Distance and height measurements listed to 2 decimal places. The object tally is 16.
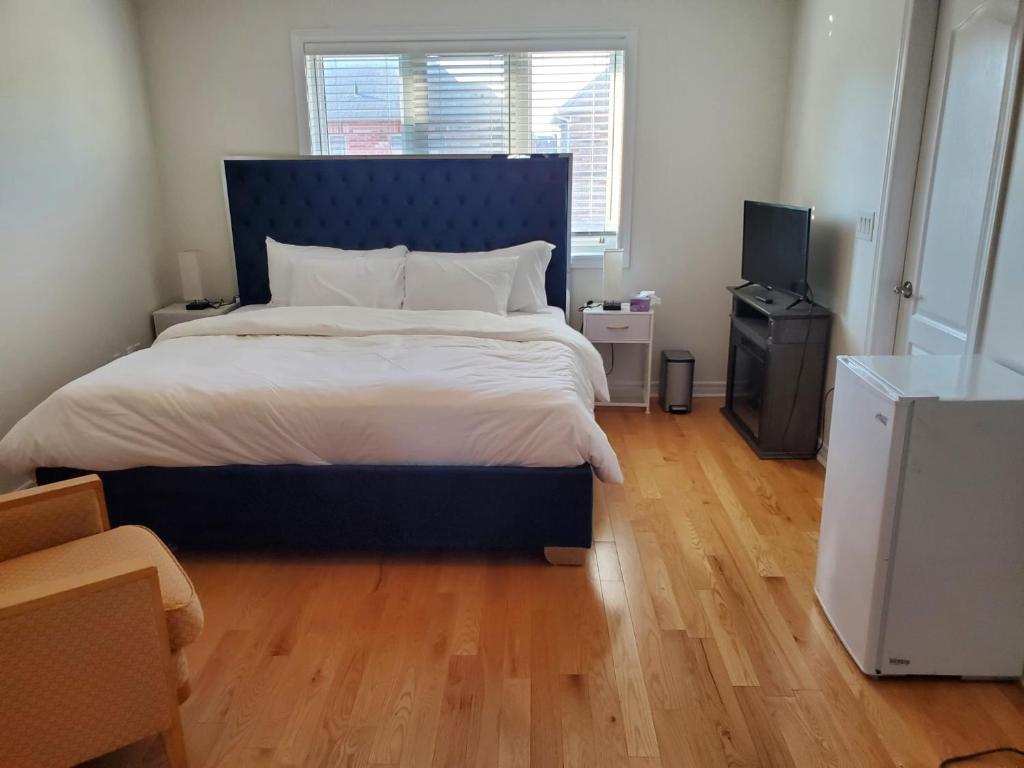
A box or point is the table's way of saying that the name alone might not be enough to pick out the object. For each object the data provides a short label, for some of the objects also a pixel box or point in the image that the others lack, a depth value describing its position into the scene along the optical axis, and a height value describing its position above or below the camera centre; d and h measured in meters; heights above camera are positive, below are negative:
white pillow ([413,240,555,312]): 4.16 -0.48
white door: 2.43 +0.03
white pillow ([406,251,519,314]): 3.99 -0.50
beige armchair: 1.57 -1.01
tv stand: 3.60 -0.89
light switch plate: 3.21 -0.17
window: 4.32 +0.48
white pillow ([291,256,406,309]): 4.05 -0.51
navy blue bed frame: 2.65 -1.11
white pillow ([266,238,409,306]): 4.21 -0.38
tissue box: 4.31 -0.67
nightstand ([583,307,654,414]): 4.31 -0.79
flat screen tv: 3.56 -0.29
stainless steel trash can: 4.40 -1.12
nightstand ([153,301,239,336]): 4.34 -0.73
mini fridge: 1.94 -0.88
